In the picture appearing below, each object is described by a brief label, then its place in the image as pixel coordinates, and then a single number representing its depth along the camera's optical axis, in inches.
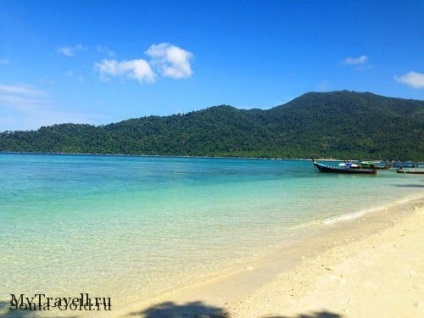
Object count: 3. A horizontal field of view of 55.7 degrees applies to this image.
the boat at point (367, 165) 2471.5
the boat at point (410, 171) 2511.1
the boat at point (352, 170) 2236.7
